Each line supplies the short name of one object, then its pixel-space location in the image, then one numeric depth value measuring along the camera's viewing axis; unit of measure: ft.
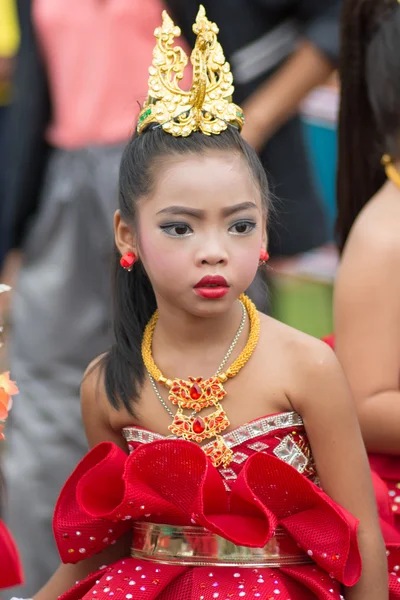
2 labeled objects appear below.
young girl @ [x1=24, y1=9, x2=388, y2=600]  18.51
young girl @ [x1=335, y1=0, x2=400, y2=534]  22.08
